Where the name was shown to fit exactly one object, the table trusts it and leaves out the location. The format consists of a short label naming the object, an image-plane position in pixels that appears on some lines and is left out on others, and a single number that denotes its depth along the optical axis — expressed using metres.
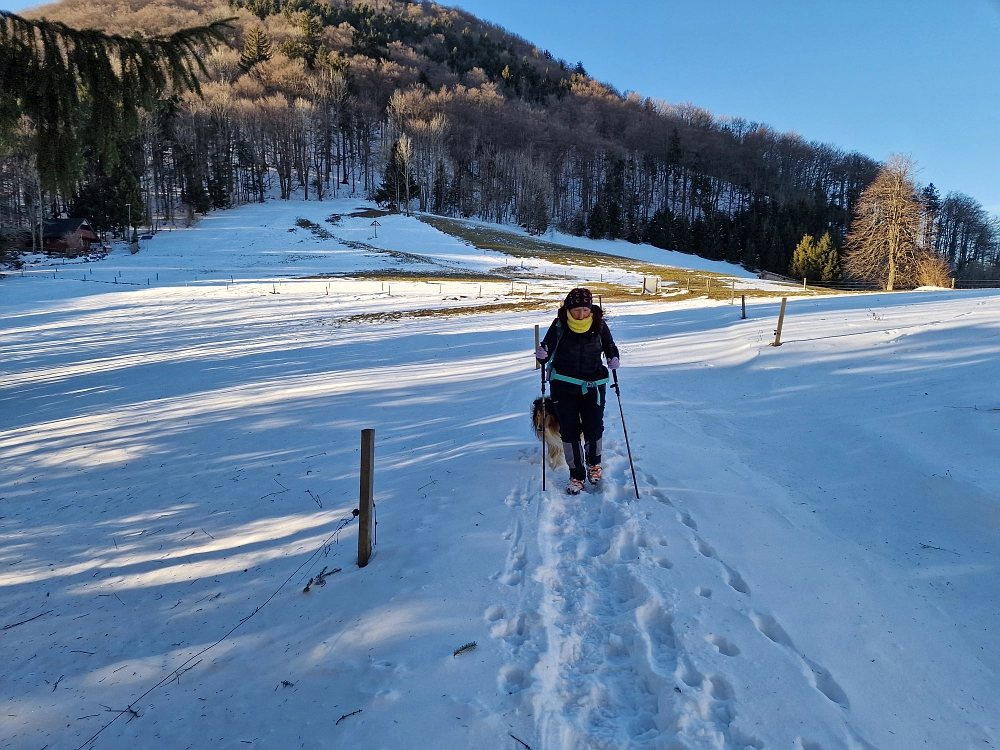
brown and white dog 5.66
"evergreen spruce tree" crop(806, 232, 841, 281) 58.25
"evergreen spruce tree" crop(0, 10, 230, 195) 5.48
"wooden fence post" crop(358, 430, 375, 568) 3.94
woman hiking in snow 4.99
